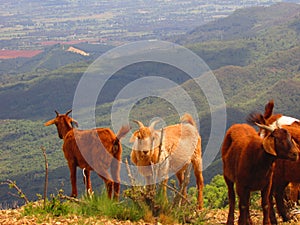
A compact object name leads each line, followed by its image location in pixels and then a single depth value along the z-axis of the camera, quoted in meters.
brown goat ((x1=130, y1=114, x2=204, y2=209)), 20.66
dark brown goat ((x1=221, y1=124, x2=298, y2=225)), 15.20
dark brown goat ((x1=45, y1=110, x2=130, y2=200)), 21.32
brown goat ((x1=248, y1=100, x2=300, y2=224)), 17.12
